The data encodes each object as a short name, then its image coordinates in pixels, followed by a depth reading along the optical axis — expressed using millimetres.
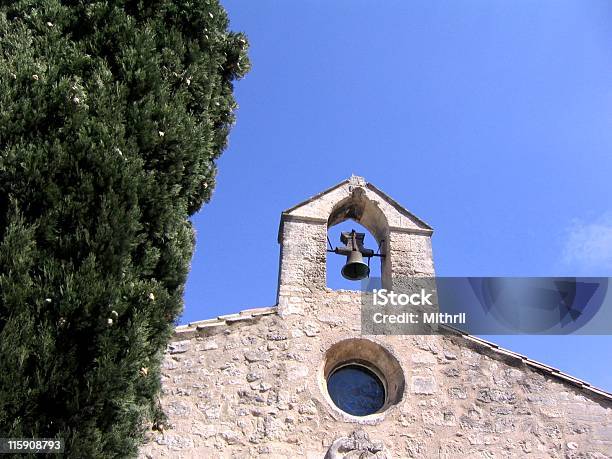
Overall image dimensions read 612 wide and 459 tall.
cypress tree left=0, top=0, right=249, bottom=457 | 3500
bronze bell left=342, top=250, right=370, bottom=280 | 7191
